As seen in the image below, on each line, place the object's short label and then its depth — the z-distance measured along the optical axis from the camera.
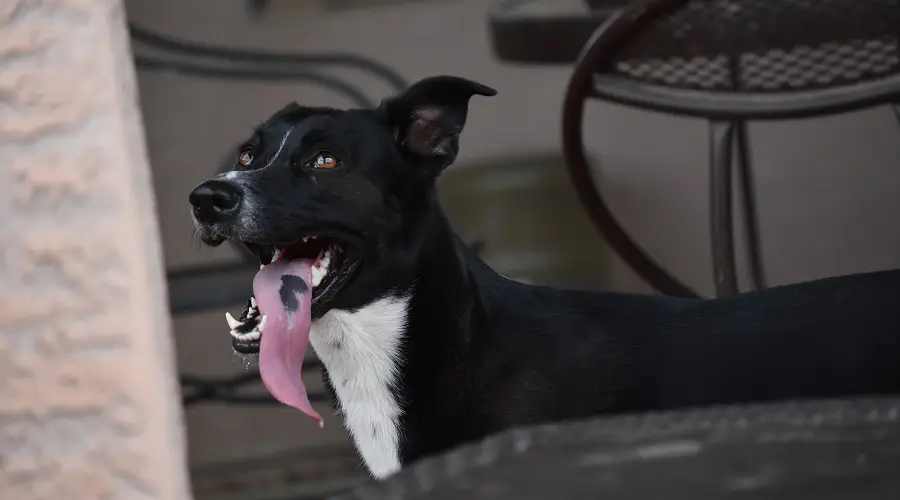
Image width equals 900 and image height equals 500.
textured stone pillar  3.71
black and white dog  3.67
